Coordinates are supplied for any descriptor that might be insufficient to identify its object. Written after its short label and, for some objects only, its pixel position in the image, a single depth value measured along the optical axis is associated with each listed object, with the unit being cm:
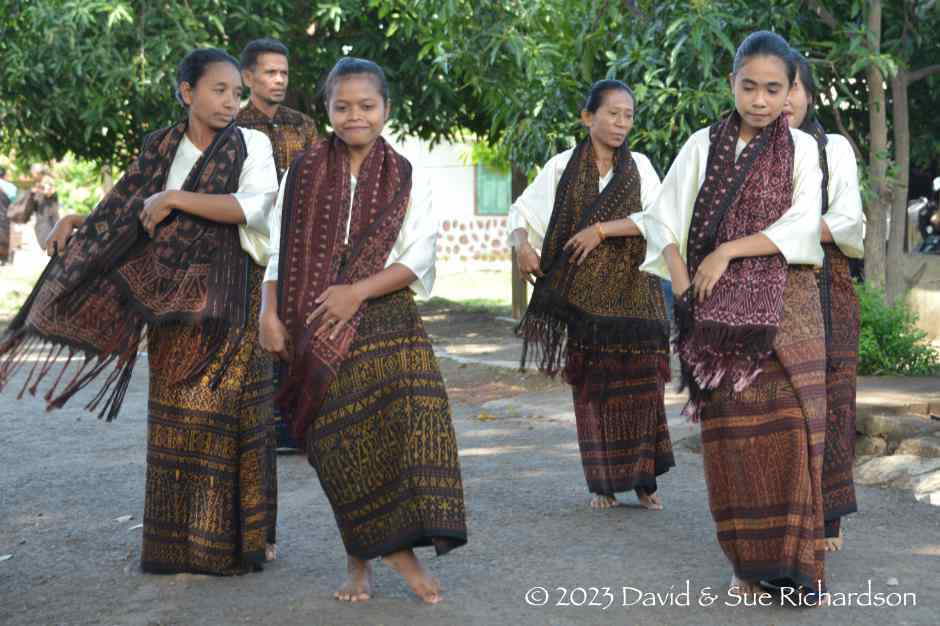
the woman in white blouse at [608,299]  1099
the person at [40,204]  4013
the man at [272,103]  1134
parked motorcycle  2392
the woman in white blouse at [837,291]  925
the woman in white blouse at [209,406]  885
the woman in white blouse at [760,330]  793
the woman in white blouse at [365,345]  791
